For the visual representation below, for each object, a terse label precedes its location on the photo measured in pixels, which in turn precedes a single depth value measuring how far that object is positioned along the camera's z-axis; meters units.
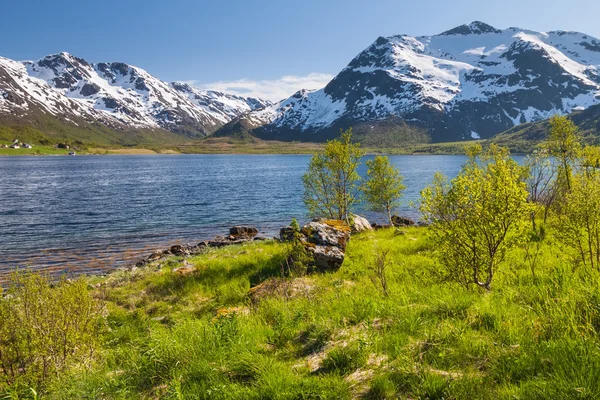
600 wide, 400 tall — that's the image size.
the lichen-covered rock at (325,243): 19.98
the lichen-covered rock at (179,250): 37.61
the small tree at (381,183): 44.81
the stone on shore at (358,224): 35.62
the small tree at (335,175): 36.12
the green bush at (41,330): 9.62
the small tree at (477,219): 9.74
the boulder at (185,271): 22.47
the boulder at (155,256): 35.09
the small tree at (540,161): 27.44
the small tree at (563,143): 26.86
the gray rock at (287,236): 27.08
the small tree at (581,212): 11.34
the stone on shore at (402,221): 53.15
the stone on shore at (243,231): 49.35
